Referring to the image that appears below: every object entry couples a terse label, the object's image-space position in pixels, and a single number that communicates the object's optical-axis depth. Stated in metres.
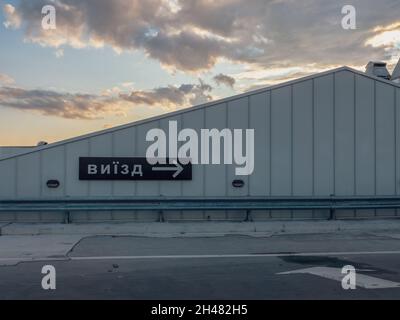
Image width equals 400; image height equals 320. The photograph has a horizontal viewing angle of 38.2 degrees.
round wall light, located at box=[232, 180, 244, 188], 15.19
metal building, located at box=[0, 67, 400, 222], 14.58
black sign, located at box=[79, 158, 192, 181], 14.68
